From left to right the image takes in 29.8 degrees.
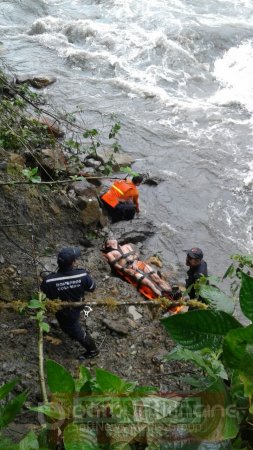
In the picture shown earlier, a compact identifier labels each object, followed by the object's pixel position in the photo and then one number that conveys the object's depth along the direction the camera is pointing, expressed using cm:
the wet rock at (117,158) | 927
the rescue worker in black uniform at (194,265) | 607
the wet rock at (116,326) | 496
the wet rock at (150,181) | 945
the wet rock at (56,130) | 911
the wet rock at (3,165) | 562
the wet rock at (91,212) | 712
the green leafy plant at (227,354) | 100
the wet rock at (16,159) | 599
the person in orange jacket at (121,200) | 791
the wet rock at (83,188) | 748
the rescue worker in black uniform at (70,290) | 455
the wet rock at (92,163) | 887
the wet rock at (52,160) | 693
